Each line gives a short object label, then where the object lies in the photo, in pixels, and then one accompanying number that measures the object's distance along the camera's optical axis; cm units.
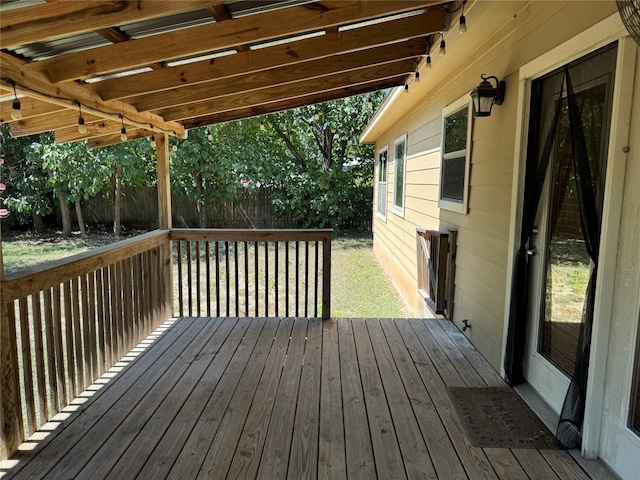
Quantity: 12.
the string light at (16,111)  223
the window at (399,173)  685
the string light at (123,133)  326
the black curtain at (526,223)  249
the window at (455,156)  381
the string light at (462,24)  261
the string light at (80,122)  270
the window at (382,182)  896
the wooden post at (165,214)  417
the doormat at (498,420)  215
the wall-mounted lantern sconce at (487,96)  308
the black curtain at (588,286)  196
